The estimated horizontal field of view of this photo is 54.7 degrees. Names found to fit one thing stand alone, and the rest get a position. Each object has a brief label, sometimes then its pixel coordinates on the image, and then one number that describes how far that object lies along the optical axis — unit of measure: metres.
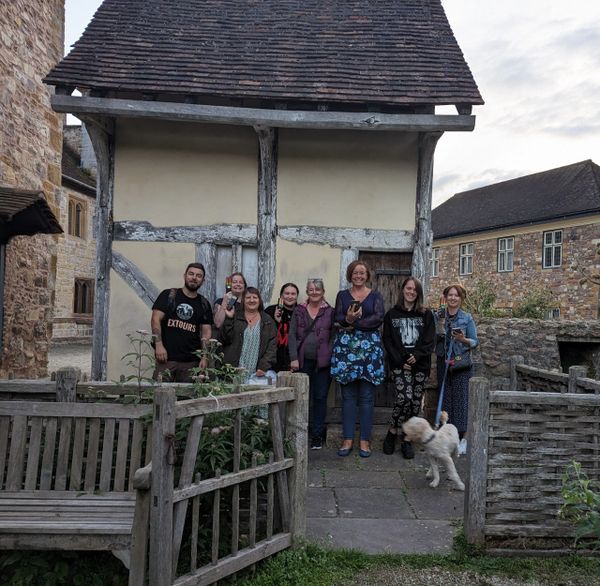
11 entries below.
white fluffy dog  4.78
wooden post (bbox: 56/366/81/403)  3.85
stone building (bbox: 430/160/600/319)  20.64
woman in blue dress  5.71
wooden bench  3.43
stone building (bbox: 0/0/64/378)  8.19
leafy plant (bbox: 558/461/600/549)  2.79
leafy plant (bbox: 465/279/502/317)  13.19
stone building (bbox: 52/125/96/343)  22.36
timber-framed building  6.89
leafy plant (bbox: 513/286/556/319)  12.29
